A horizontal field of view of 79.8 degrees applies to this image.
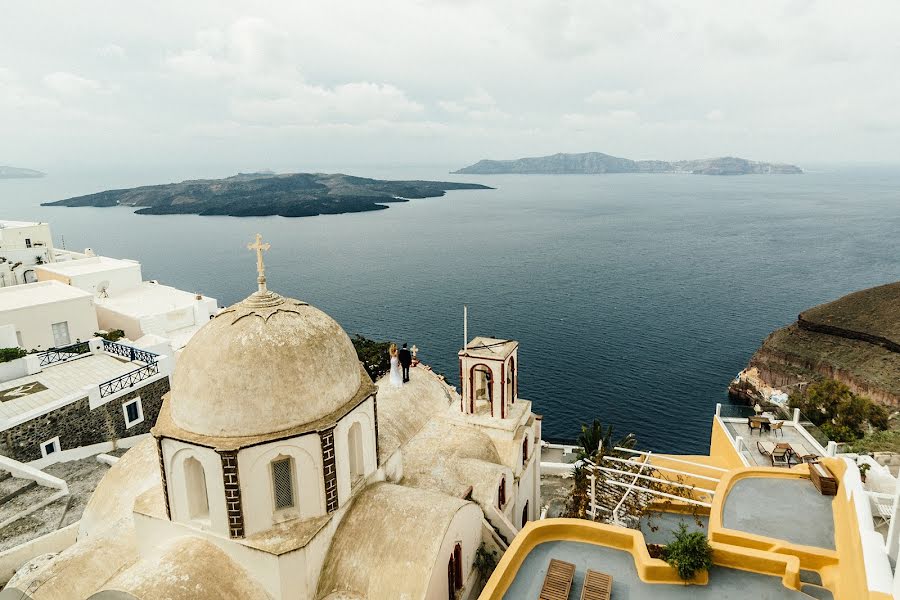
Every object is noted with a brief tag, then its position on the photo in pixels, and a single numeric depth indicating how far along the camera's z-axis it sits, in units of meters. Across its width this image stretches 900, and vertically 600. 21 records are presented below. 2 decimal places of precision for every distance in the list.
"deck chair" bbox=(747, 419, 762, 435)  24.56
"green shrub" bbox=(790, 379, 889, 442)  34.47
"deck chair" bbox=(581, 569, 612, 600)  9.99
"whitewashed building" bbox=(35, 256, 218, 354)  36.59
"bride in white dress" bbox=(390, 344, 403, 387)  20.61
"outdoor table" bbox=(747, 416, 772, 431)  24.48
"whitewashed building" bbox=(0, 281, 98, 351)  30.39
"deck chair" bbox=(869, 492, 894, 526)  10.34
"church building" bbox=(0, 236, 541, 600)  11.46
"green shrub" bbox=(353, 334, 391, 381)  33.31
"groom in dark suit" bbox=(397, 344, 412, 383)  21.05
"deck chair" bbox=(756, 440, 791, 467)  21.84
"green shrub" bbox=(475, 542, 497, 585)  14.11
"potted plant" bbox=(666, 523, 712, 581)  10.39
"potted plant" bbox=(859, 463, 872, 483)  13.10
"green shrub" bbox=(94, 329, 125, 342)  33.28
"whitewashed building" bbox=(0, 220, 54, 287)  46.72
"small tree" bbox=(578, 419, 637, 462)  26.22
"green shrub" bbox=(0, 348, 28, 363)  24.86
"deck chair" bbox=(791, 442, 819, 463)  21.14
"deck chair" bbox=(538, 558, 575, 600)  10.11
